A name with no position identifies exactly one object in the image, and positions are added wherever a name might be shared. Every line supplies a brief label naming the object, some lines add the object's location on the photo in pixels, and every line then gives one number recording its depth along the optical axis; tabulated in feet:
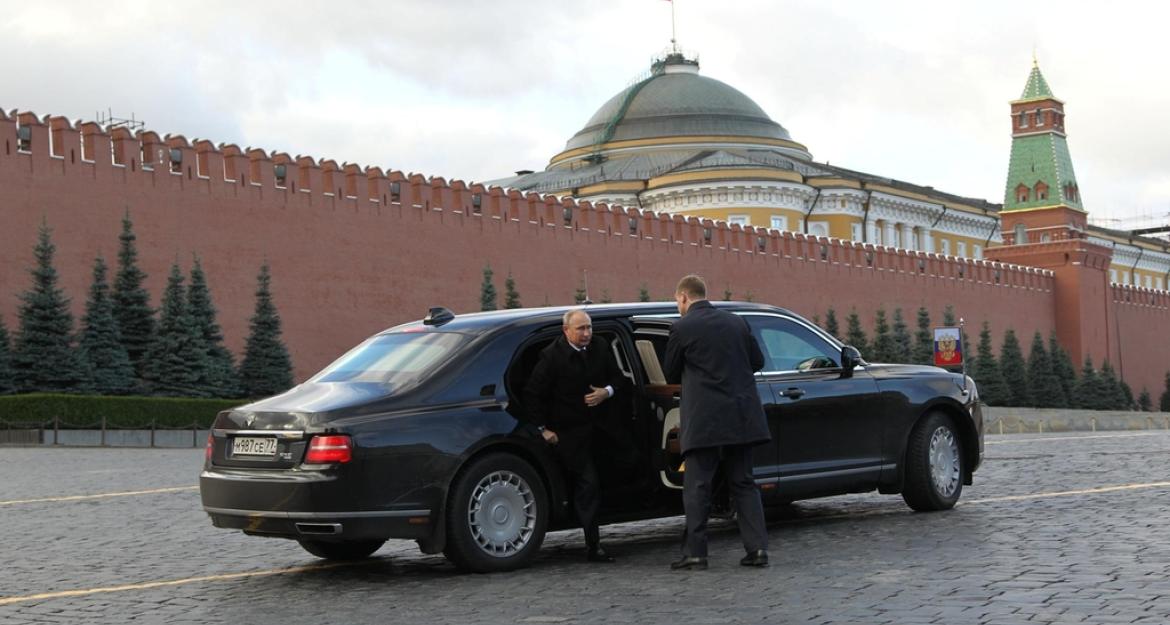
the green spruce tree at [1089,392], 174.09
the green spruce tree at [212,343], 92.12
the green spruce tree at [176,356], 90.02
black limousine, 23.34
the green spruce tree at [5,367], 82.64
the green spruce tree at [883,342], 150.92
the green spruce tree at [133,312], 90.38
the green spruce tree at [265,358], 95.71
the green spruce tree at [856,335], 148.46
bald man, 24.81
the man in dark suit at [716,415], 23.82
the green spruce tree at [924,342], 156.97
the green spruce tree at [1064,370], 173.40
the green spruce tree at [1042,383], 169.27
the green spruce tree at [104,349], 86.79
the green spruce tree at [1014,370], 165.99
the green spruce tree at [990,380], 158.51
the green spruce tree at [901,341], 152.97
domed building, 185.88
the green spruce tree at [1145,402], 190.39
